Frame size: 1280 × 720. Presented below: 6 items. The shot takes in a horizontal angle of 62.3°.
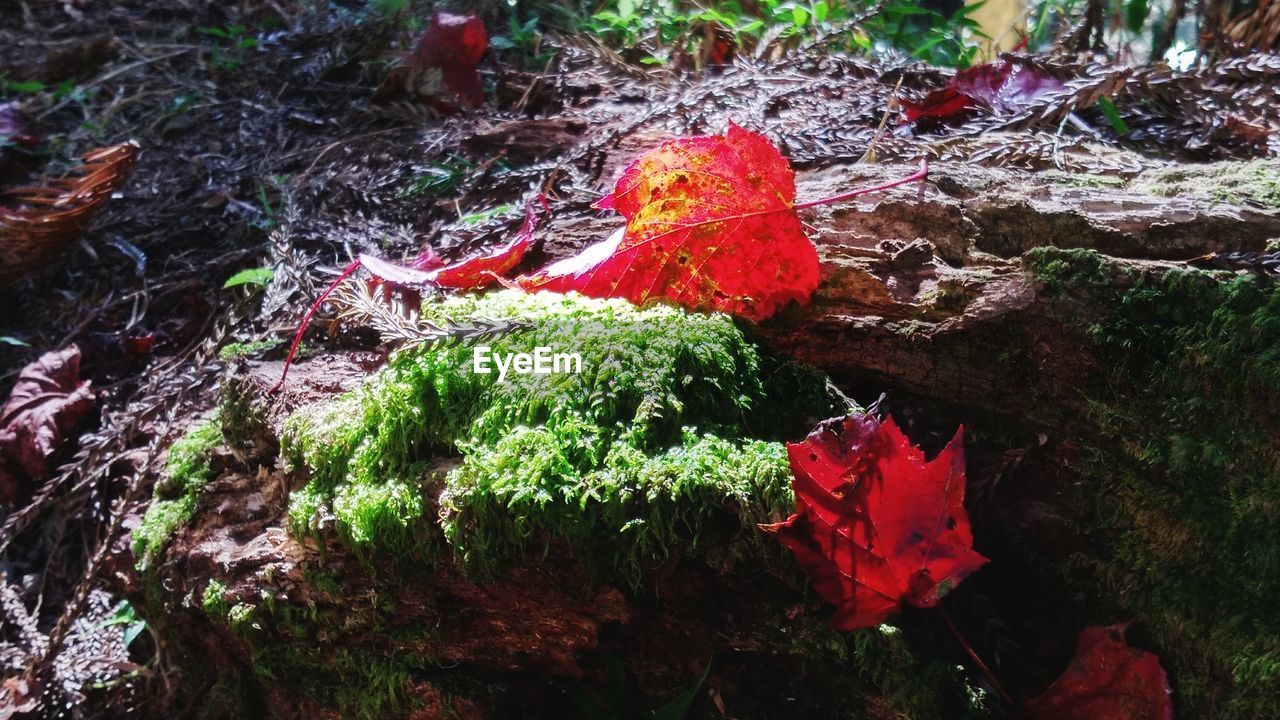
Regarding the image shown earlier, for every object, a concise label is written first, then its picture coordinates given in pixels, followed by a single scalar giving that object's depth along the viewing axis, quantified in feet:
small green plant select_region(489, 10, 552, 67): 2.53
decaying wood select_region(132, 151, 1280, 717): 1.17
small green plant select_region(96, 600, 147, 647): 1.63
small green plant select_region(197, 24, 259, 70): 2.77
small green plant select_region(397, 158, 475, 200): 2.01
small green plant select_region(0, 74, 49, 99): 2.76
